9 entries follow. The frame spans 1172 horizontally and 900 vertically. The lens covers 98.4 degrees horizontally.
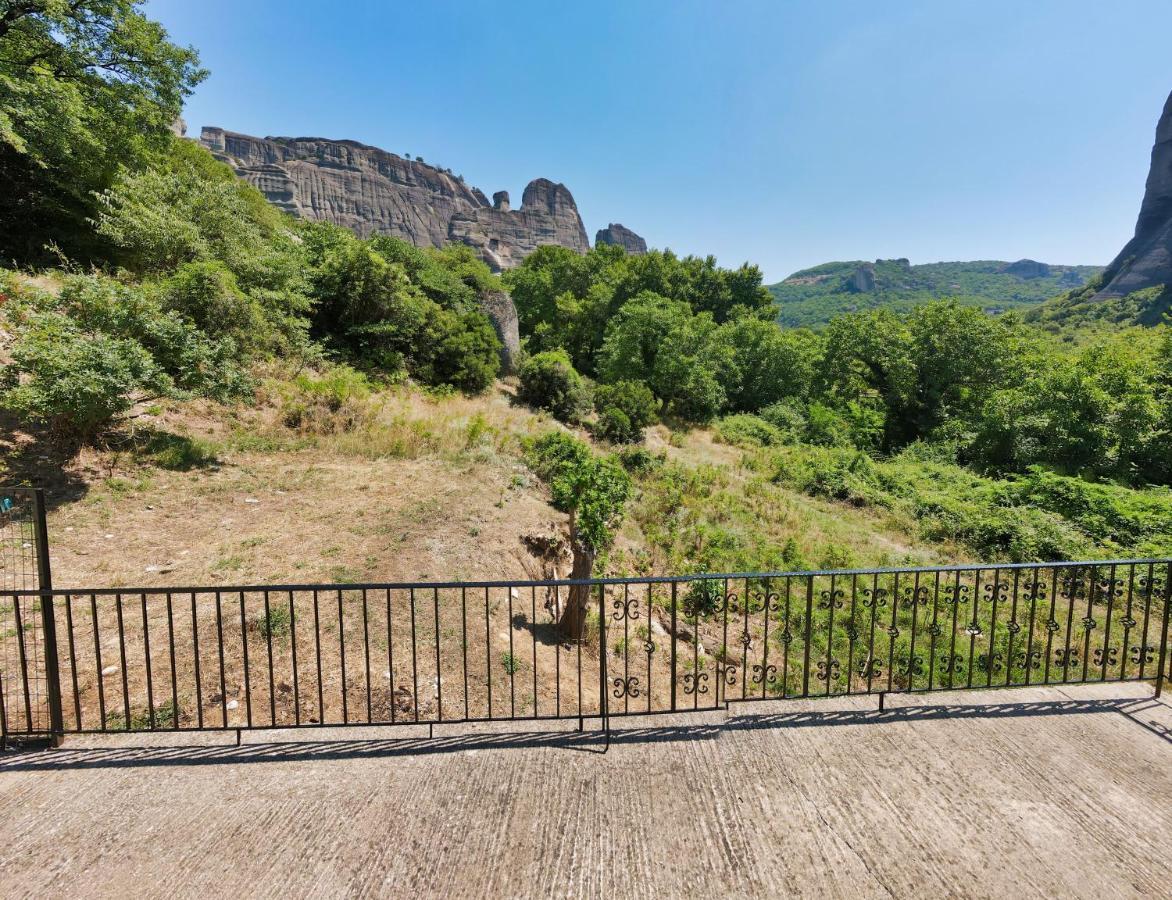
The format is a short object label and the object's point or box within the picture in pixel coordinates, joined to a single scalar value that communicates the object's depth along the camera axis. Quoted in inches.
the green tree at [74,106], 445.1
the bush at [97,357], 262.8
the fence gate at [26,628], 116.2
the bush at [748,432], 896.7
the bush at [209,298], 390.3
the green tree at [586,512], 241.9
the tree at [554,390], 784.3
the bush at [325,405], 455.8
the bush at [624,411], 736.3
